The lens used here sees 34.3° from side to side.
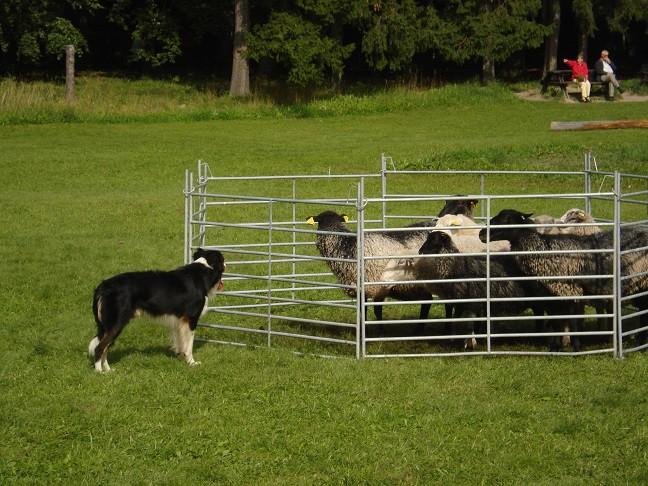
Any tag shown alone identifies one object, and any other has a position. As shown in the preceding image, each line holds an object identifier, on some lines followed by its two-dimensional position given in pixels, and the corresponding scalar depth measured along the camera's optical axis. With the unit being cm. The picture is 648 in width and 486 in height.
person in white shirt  3553
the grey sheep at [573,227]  1095
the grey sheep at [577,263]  1015
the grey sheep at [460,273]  1030
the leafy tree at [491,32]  3884
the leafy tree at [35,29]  4194
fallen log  2788
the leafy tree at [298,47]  3700
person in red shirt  3556
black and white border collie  927
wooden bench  3638
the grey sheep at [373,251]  1096
